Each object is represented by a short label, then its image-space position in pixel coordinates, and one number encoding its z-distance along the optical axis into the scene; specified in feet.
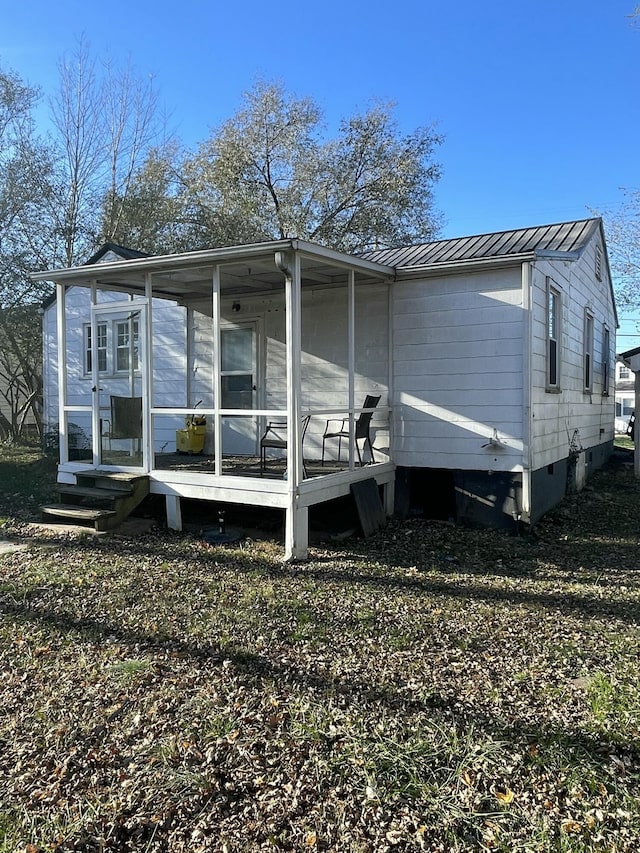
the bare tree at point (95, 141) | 58.23
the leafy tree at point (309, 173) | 69.10
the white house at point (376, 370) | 21.15
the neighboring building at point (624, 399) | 102.52
